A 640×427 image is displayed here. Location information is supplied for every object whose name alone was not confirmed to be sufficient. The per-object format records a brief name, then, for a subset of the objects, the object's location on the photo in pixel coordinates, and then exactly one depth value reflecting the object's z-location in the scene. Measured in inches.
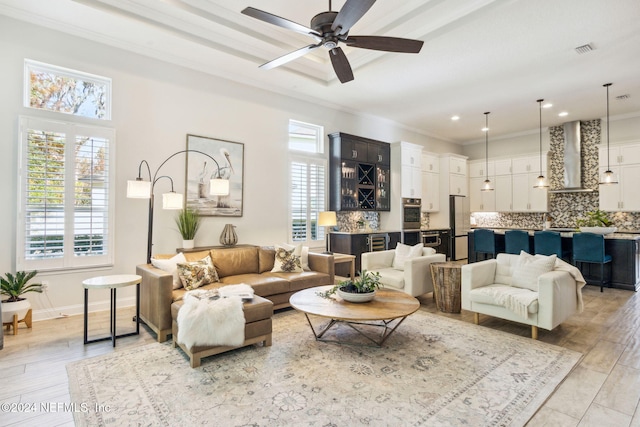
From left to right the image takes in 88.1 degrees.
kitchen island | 214.8
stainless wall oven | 300.9
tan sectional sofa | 129.3
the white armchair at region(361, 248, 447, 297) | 175.5
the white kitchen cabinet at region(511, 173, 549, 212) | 323.9
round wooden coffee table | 112.2
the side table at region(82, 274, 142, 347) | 121.3
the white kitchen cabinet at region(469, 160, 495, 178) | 360.2
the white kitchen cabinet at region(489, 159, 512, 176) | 346.3
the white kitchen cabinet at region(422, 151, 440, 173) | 330.6
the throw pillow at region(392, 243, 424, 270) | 188.7
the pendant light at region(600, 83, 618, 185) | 229.9
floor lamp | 143.3
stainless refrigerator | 343.9
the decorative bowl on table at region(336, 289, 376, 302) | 125.3
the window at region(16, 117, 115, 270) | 147.9
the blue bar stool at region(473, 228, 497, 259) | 273.7
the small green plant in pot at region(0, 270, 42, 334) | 133.4
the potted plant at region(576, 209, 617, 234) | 224.4
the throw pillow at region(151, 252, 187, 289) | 145.2
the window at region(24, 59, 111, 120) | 154.0
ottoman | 117.9
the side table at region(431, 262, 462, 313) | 165.0
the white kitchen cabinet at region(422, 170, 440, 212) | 331.9
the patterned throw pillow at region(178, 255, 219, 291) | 147.1
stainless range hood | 302.2
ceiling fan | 105.2
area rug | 81.8
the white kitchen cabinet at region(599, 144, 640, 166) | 268.2
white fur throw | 107.0
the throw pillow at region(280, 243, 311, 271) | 192.9
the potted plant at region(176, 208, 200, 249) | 184.4
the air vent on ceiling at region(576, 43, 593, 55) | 167.3
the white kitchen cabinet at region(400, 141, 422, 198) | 302.7
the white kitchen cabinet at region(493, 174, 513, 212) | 344.5
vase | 199.3
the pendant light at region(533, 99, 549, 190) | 254.9
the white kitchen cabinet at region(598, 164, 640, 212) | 267.9
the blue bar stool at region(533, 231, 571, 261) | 230.7
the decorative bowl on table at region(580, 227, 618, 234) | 223.3
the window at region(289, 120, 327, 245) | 243.6
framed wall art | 195.8
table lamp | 219.5
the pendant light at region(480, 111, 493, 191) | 320.6
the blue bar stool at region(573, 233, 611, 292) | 211.5
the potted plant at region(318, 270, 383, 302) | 125.8
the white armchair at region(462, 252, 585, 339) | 129.4
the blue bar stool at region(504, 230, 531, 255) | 250.7
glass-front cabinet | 260.7
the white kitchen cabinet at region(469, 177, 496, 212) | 359.3
